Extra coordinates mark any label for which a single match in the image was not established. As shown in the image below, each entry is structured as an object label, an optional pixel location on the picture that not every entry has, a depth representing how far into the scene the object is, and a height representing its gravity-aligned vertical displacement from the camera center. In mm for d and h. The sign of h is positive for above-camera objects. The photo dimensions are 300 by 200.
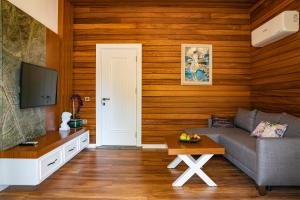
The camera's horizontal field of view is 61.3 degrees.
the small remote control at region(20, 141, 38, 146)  3186 -557
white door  5352 +72
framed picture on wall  5340 +731
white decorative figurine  4504 -389
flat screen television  3247 +191
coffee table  3072 -646
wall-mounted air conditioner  3744 +1139
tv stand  2842 -748
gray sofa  2791 -673
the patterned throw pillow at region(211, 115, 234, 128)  5059 -449
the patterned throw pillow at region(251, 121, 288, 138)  3355 -421
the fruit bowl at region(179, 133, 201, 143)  3484 -535
